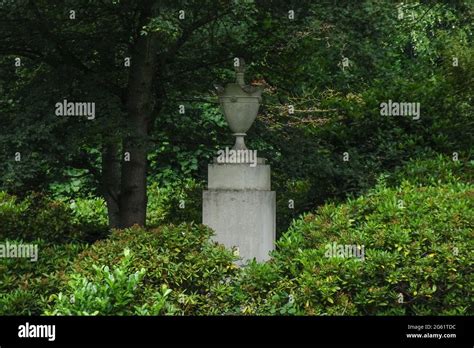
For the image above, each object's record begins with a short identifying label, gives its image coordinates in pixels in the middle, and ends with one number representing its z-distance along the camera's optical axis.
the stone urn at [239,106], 10.84
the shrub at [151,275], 7.07
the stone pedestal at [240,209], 10.27
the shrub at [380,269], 7.38
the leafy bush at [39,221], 11.27
